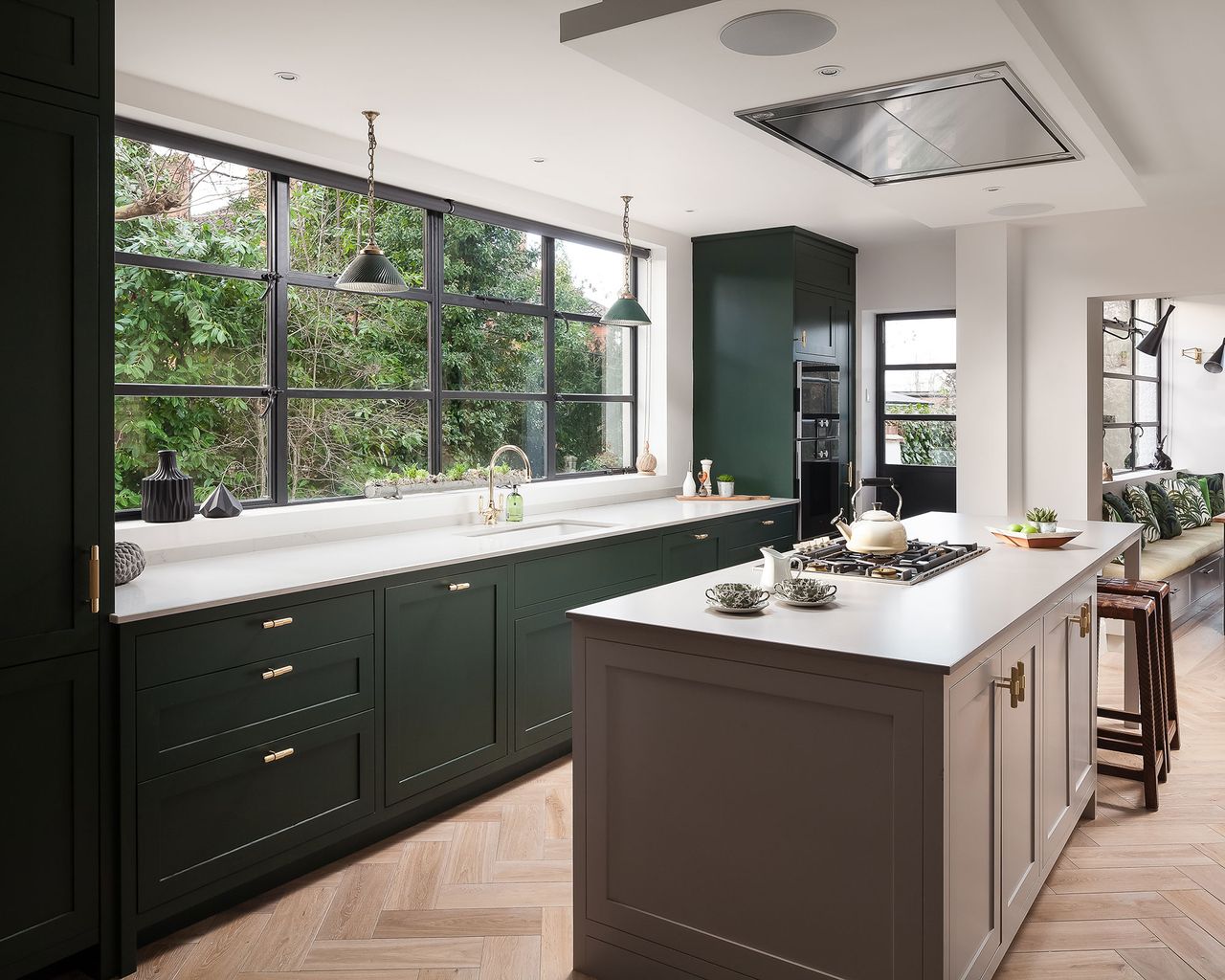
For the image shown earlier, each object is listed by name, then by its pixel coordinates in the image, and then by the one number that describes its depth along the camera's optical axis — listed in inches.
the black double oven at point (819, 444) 240.4
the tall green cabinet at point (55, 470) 86.9
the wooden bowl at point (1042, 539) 137.0
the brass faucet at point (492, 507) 177.2
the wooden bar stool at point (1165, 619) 145.3
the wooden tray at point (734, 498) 227.3
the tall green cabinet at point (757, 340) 234.8
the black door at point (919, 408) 271.0
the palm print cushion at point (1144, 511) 264.8
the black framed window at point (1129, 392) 297.9
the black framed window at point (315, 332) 137.3
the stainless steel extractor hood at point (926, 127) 109.1
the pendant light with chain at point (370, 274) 140.6
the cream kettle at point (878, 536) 124.3
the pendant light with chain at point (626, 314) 194.2
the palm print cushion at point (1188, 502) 296.7
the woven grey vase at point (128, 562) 111.0
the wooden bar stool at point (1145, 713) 134.9
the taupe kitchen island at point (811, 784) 77.2
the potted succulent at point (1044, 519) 142.4
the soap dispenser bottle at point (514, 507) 180.5
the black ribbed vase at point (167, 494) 131.6
